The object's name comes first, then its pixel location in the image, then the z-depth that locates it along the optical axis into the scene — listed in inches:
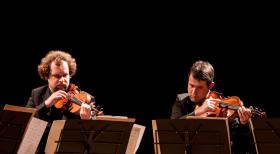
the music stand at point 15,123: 257.6
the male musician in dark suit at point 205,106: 330.0
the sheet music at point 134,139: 310.7
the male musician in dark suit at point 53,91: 338.0
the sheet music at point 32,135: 282.5
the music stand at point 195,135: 277.1
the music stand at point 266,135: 269.4
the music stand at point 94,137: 269.7
